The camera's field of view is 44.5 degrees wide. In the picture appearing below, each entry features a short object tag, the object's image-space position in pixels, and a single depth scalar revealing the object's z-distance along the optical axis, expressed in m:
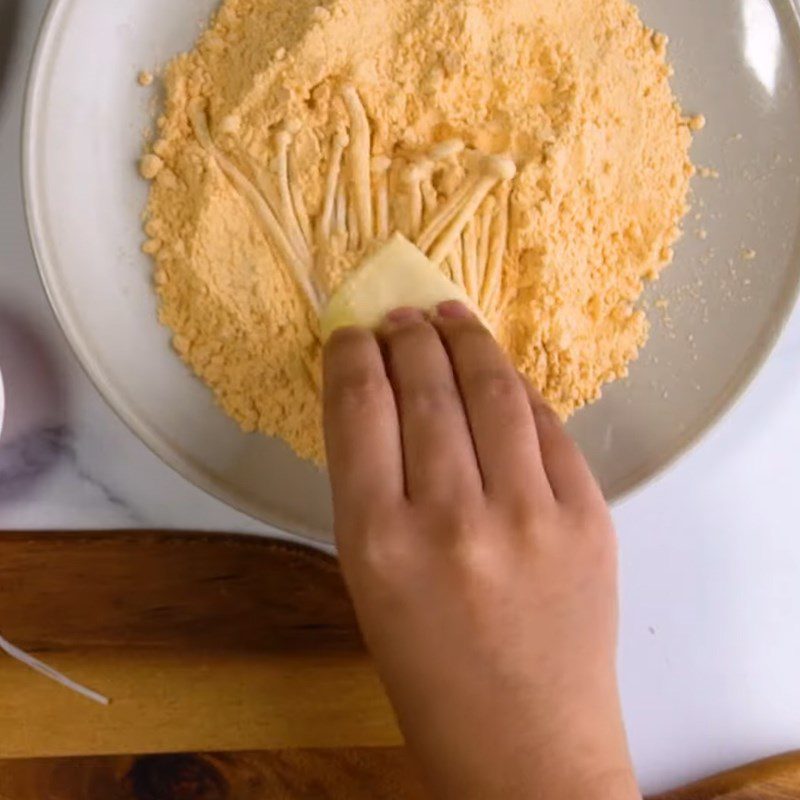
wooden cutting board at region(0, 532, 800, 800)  0.56
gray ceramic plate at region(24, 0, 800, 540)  0.51
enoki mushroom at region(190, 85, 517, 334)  0.51
